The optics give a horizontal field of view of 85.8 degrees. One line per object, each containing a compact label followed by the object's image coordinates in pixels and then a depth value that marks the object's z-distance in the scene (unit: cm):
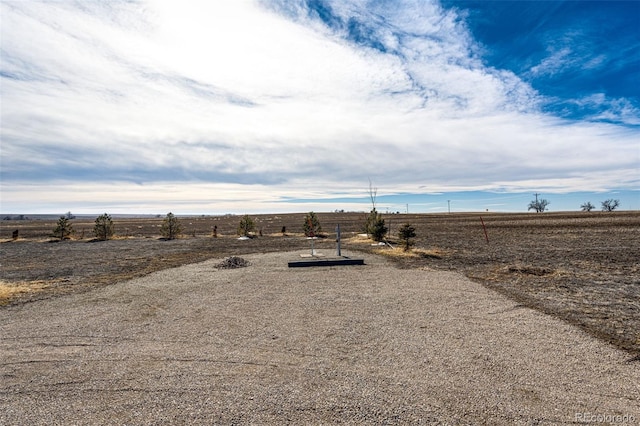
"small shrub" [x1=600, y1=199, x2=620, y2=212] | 10928
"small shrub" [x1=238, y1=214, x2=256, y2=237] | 3316
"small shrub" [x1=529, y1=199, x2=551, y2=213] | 12544
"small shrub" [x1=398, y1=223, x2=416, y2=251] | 1853
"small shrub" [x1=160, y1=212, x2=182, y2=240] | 3388
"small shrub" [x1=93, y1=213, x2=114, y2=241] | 3300
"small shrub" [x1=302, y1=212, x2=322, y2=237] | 3081
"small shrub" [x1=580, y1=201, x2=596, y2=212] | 11956
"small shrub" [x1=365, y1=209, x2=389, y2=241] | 2382
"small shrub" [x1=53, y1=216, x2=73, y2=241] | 3330
